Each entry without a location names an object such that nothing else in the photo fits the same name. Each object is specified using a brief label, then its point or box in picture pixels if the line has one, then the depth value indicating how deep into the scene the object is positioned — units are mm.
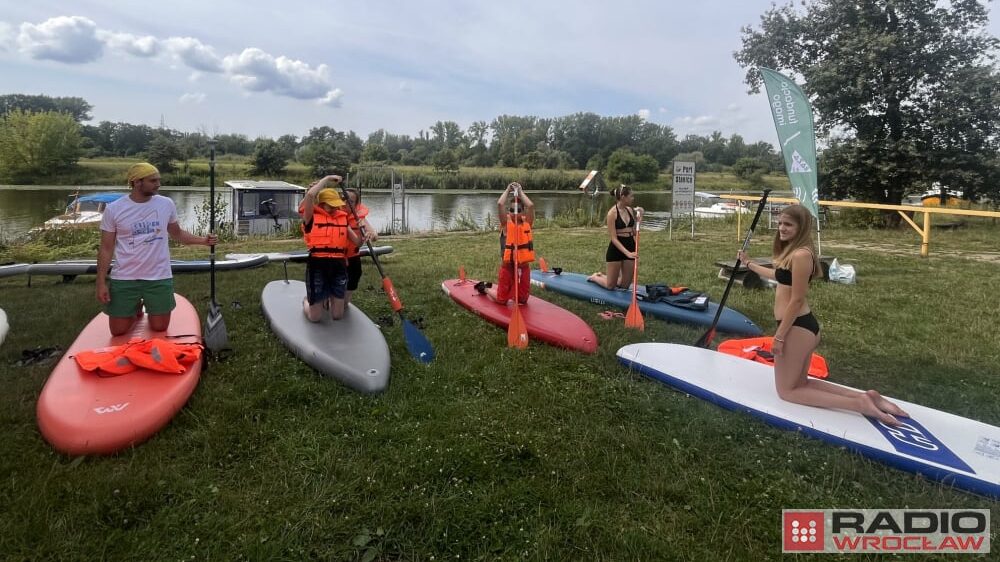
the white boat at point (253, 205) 16031
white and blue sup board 2859
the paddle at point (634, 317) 5441
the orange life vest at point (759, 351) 4285
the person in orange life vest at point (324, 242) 4703
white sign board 12578
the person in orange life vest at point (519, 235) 5473
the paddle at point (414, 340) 4418
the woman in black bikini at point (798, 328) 3262
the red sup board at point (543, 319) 4715
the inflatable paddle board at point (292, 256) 8320
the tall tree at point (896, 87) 14672
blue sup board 5504
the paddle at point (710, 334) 4690
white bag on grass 7734
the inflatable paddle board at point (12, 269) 6523
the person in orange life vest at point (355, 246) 4840
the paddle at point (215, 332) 4355
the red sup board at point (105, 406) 2898
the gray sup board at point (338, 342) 3816
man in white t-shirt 3986
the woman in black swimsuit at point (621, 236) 6621
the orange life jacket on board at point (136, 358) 3498
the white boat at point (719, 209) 24262
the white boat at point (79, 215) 12219
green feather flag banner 8086
